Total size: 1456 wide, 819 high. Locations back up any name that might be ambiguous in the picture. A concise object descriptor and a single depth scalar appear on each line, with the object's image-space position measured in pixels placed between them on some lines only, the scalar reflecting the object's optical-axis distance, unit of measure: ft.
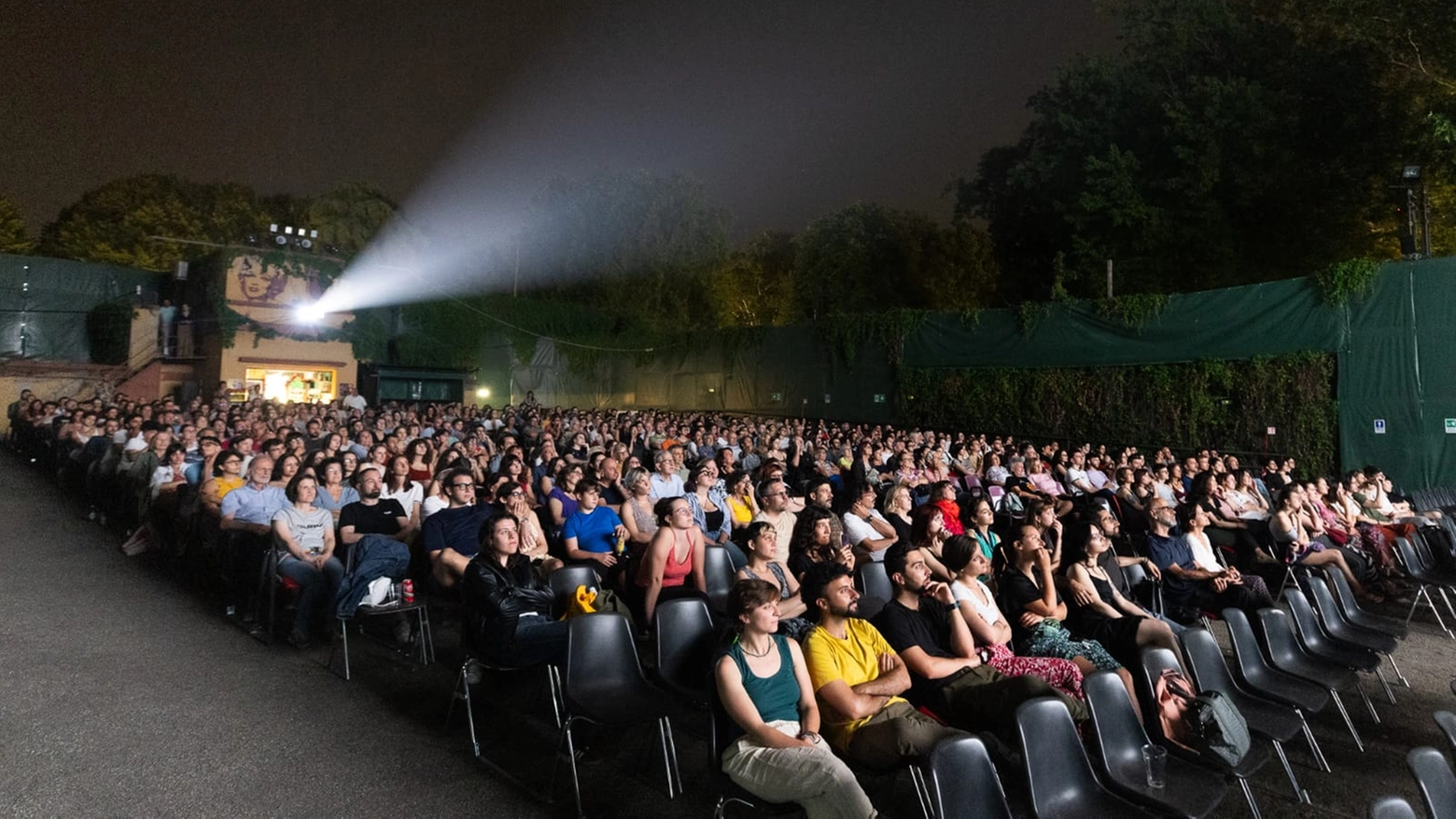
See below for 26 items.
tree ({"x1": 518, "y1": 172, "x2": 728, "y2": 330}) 100.83
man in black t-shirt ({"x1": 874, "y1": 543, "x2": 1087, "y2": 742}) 10.39
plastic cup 8.96
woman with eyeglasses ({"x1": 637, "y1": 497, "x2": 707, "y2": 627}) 14.53
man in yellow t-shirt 9.21
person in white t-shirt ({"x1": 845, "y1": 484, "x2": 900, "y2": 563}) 18.21
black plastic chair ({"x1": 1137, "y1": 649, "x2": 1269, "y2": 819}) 9.43
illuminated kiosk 62.90
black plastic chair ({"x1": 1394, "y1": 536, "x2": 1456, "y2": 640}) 19.85
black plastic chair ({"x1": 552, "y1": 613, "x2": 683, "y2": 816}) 10.66
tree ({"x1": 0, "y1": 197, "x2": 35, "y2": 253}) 91.50
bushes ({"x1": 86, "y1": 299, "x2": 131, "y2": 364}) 65.87
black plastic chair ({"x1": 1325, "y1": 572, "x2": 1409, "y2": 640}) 15.74
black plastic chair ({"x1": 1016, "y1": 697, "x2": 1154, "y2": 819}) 8.34
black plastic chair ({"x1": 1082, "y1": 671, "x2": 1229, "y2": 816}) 8.59
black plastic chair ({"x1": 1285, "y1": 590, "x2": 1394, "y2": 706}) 13.58
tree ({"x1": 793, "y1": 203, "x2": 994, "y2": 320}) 94.38
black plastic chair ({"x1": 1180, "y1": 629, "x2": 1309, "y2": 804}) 10.69
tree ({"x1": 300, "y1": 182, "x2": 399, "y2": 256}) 99.45
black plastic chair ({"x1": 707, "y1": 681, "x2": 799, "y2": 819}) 8.57
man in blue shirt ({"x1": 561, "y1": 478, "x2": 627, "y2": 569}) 17.46
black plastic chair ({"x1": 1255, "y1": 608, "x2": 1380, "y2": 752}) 12.63
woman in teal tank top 8.16
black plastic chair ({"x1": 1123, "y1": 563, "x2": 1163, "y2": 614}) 17.10
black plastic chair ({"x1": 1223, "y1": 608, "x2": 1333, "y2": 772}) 11.57
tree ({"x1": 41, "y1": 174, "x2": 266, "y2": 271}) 96.58
